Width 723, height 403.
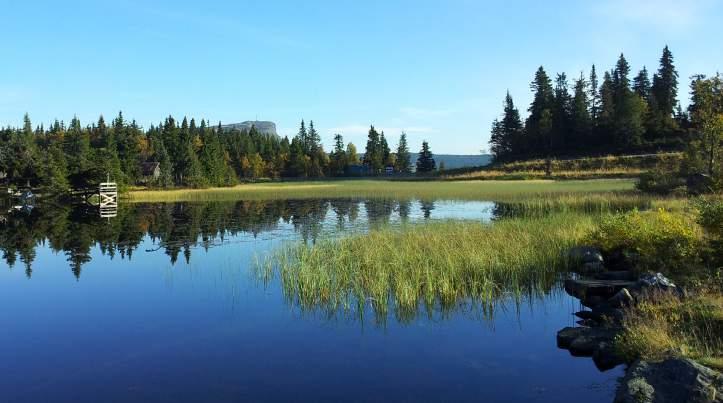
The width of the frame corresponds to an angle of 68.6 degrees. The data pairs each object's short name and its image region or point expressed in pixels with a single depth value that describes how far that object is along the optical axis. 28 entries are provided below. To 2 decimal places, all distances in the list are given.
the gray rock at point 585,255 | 16.28
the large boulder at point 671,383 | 6.74
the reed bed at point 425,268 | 13.61
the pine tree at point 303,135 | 155.48
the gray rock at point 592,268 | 15.62
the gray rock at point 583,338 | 10.16
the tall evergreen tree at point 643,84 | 98.81
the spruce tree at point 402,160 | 131.38
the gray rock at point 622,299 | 11.34
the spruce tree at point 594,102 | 94.87
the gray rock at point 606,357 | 9.35
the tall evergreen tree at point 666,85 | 90.81
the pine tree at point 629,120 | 79.50
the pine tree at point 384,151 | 129.50
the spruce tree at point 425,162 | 117.81
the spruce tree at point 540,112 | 93.29
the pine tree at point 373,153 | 122.62
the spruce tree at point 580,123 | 89.81
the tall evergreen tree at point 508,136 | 99.50
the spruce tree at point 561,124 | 92.48
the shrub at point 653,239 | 13.88
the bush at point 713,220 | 13.33
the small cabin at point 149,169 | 102.06
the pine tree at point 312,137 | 153.79
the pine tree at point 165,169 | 81.94
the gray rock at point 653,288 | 10.91
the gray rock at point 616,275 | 14.29
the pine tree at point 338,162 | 126.56
